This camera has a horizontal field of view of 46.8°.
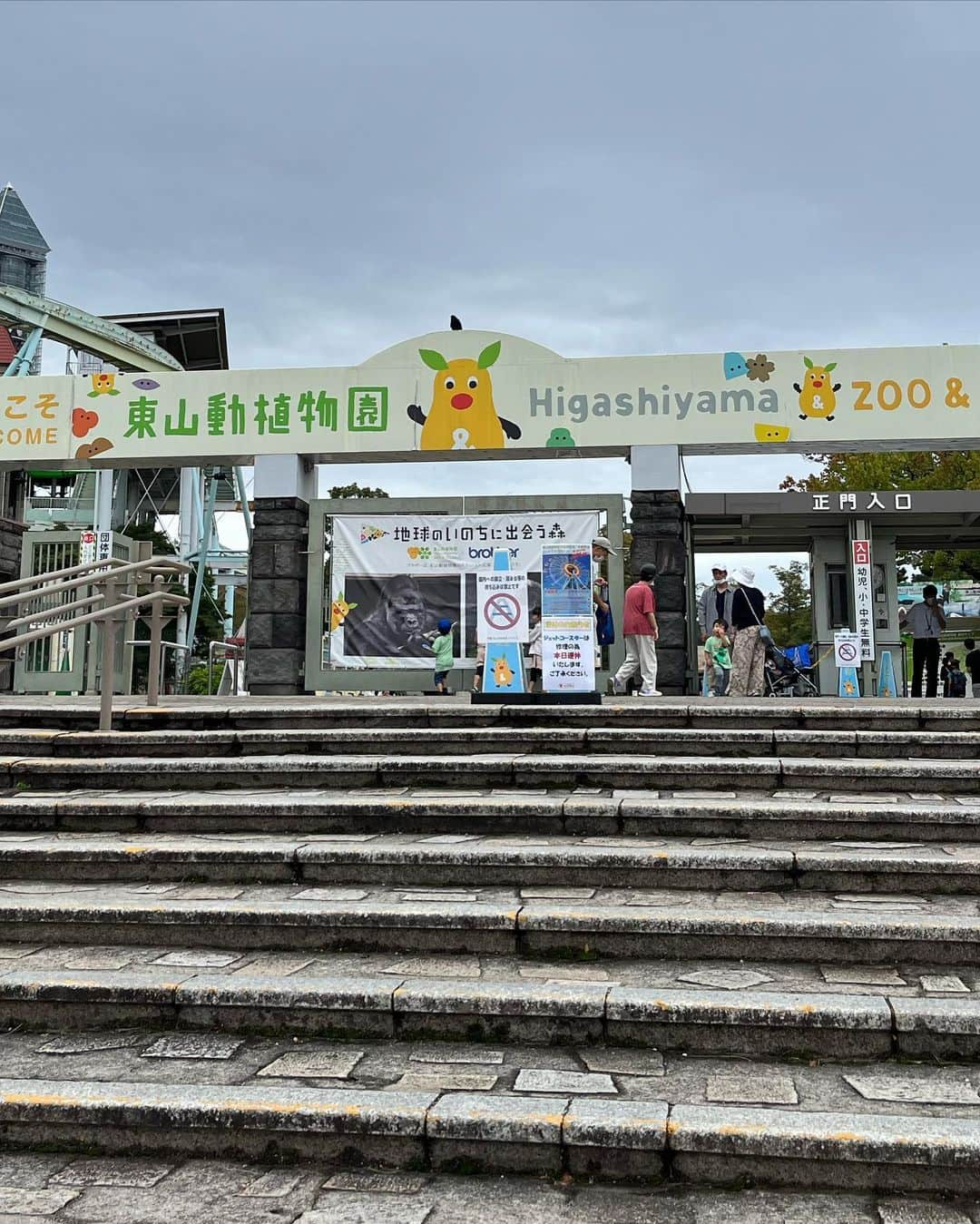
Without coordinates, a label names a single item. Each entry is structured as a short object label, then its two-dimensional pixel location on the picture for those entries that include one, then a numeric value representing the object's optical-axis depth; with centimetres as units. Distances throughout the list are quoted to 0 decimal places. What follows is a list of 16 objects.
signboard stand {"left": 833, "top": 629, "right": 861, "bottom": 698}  1477
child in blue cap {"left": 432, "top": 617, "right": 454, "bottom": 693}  1359
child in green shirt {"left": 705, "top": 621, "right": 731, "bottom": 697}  1549
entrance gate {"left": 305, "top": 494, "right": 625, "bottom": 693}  1377
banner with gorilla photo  1409
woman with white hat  1456
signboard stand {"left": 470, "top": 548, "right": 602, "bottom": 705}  1001
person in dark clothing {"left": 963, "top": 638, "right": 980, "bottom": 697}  1950
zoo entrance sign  1389
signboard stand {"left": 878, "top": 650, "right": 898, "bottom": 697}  1480
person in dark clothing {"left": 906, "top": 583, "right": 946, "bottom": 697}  1552
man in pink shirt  1241
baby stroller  1602
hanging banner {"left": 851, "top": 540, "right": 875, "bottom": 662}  1484
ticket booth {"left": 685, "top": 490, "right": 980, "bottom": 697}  1456
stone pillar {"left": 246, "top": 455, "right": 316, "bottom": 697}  1430
